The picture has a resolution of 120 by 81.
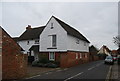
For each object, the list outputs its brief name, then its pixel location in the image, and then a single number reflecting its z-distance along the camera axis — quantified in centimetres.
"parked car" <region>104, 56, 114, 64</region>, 1755
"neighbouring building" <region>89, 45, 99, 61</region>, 2388
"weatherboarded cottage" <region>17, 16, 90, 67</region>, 1433
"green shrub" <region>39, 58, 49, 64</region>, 1423
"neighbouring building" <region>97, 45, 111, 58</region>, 4897
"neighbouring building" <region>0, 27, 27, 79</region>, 662
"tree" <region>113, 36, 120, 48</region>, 1665
